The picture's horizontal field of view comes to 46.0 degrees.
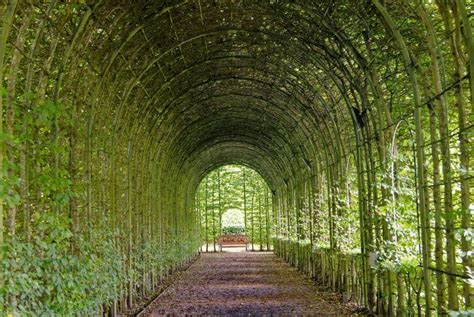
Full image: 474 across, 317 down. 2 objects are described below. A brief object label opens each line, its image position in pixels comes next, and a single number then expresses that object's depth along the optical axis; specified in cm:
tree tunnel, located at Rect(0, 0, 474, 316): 574
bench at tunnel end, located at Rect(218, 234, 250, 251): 3847
